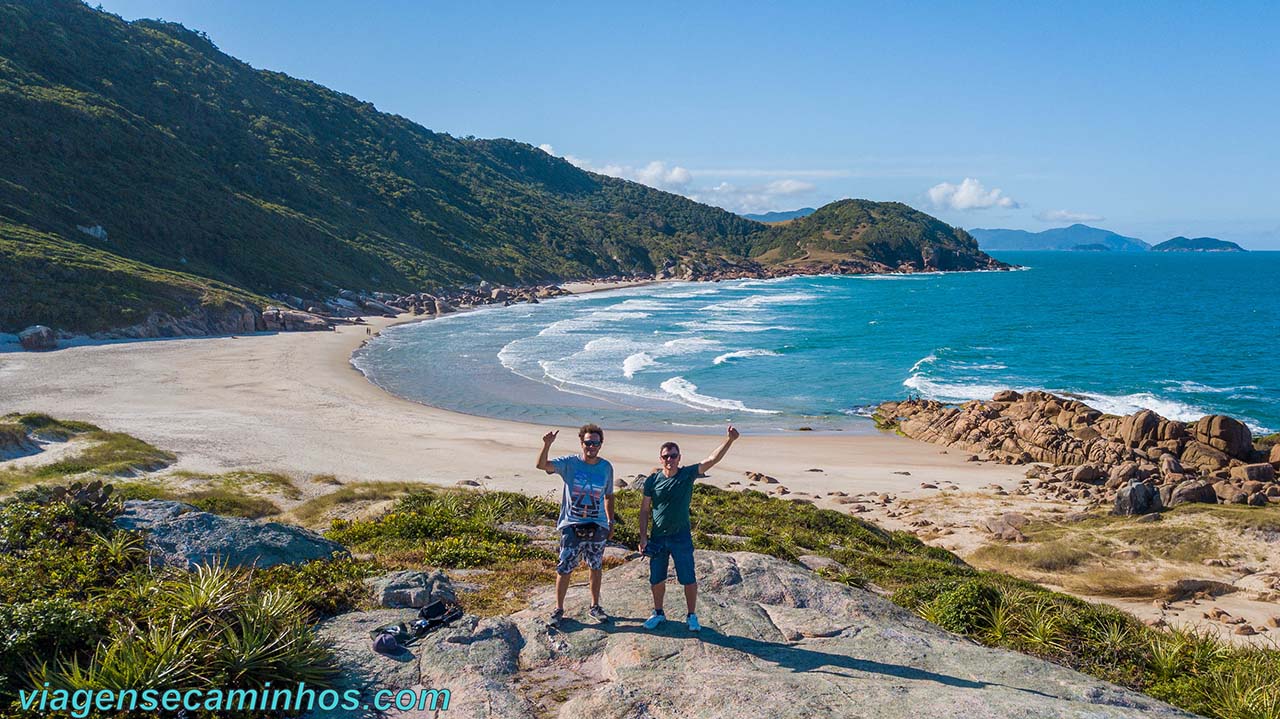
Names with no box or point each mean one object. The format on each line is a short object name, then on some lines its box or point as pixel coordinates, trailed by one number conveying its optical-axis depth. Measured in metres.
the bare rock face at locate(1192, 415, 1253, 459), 24.44
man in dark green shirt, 6.90
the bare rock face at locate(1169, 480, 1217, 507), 19.94
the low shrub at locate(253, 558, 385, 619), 7.07
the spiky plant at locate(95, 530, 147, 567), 7.48
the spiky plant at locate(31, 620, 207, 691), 4.98
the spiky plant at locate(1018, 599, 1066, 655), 7.50
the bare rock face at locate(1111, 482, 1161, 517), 19.50
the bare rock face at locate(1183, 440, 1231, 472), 23.75
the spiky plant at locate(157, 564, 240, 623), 5.67
